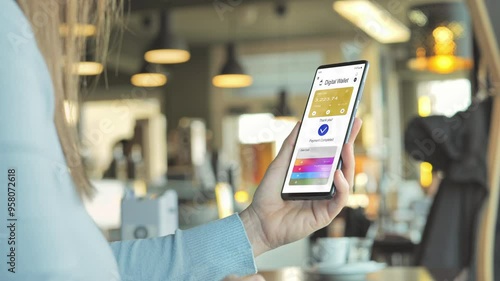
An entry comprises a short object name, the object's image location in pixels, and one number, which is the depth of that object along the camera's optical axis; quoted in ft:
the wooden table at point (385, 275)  4.77
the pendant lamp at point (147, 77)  23.80
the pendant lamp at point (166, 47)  19.90
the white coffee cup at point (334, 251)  5.68
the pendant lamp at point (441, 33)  10.23
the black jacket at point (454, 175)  6.48
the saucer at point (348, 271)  4.92
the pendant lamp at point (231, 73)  23.89
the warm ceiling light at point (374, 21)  24.57
